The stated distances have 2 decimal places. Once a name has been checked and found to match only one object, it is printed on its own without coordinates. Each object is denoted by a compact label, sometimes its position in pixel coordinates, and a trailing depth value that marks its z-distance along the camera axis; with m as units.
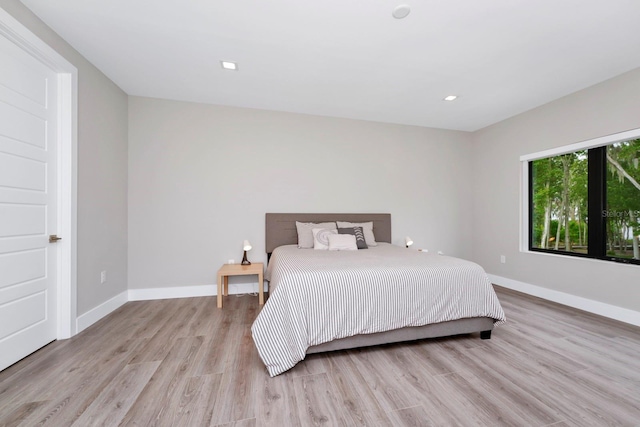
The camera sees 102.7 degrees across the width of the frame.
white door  1.75
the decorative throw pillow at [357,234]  3.39
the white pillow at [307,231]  3.41
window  2.74
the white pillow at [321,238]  3.28
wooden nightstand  3.00
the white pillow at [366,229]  3.64
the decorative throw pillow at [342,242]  3.20
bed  1.78
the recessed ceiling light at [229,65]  2.52
